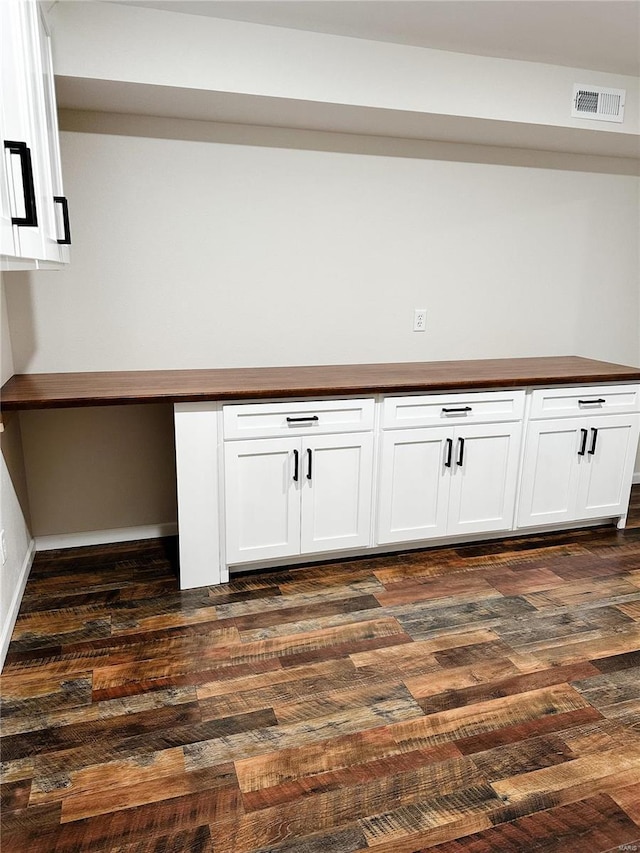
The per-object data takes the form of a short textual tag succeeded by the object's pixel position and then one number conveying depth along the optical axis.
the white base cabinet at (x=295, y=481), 2.63
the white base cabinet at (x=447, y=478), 2.88
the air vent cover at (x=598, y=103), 2.89
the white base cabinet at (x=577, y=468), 3.13
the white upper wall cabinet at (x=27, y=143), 1.52
